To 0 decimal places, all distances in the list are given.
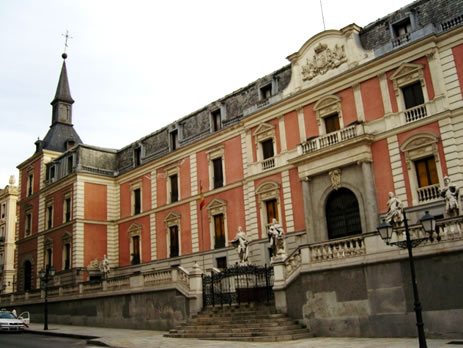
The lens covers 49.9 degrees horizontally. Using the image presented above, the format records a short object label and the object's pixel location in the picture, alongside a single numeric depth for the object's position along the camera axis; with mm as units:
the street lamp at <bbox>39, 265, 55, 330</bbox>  26453
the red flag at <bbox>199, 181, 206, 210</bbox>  28295
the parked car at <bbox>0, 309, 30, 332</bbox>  23266
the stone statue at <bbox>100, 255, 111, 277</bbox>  33781
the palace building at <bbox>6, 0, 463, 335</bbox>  20875
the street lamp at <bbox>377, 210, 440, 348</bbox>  11367
